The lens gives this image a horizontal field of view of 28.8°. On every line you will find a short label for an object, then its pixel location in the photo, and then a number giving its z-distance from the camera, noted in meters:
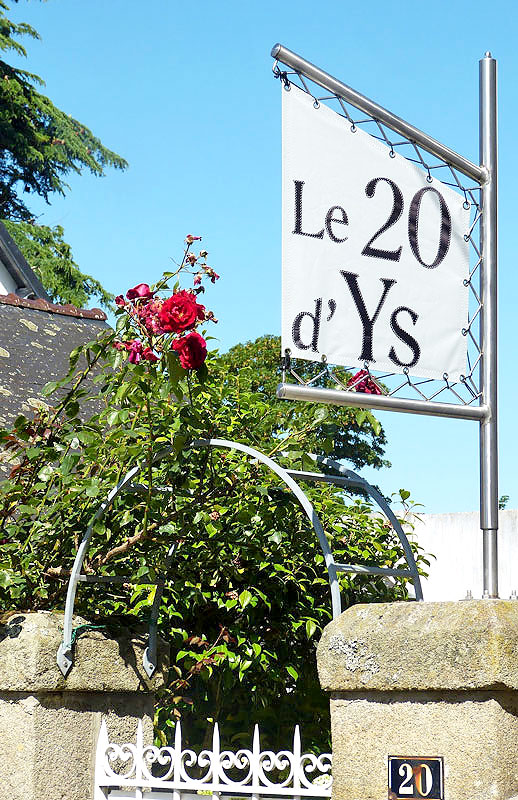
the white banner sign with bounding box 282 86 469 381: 2.96
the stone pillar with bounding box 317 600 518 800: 2.43
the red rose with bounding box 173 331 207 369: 3.38
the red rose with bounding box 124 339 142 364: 3.50
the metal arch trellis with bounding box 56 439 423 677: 3.30
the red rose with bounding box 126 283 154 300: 3.56
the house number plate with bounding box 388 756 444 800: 2.51
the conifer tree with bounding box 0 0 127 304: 21.16
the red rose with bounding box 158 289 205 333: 3.39
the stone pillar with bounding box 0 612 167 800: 3.49
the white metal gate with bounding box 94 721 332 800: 3.00
